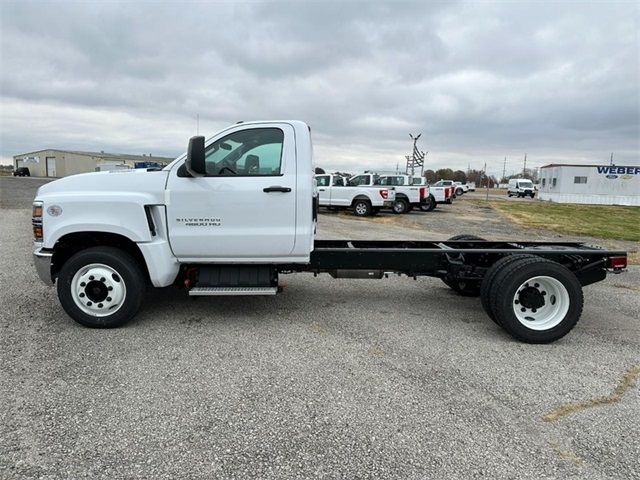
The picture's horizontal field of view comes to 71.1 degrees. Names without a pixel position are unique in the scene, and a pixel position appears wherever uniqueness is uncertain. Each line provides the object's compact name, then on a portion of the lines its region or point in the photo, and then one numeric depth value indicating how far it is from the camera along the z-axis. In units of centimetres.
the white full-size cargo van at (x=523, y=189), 5350
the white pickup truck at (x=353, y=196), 2050
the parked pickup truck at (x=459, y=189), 5011
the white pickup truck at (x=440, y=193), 2644
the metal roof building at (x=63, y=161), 7751
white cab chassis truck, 453
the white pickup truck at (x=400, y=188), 2206
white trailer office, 4241
